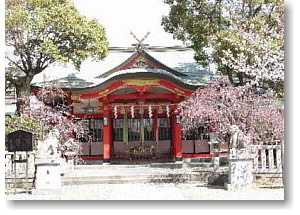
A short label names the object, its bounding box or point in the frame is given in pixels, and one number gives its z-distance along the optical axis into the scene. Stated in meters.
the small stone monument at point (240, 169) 7.87
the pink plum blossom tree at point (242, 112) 8.41
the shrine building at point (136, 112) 11.63
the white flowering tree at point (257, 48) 7.87
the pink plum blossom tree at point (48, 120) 9.41
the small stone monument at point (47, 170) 7.75
